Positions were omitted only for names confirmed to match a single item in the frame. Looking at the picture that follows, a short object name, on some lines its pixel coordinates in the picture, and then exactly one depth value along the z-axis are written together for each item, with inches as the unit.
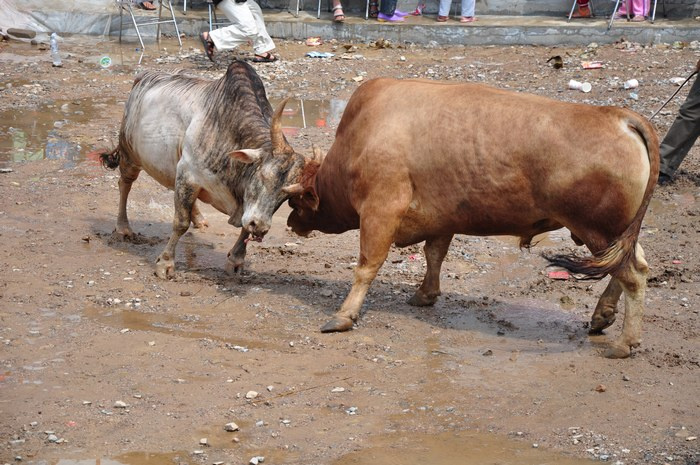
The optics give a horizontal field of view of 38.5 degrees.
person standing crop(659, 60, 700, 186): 356.2
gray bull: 252.7
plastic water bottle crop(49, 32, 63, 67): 527.2
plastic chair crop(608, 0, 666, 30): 572.4
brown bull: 214.5
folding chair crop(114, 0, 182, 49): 573.0
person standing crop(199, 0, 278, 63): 523.8
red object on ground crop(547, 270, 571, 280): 283.7
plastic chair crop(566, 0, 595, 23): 589.3
